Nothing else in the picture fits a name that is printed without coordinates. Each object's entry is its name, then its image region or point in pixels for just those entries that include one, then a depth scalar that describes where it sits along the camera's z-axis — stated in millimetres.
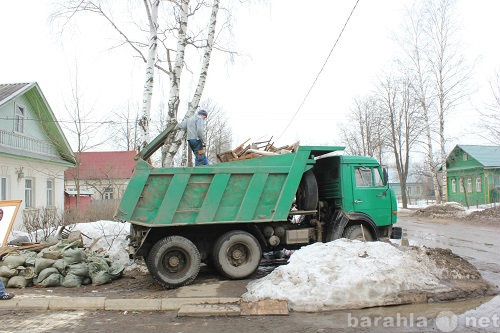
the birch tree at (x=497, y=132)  22809
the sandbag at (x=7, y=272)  7211
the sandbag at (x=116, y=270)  7732
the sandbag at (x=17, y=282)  7087
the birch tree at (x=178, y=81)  11719
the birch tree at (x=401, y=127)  32656
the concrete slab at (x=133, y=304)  5875
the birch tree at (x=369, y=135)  36888
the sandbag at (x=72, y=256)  7564
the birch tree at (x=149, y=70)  11320
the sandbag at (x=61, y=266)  7422
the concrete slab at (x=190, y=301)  5887
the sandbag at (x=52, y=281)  7141
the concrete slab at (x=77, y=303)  5941
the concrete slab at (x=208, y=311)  5500
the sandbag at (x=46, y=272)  7223
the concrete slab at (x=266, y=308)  5461
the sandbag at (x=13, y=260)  7430
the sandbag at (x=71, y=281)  7176
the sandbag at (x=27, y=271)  7292
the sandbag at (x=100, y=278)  7379
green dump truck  7090
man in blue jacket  8336
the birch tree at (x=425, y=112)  29598
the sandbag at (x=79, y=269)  7367
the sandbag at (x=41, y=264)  7355
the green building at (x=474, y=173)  35094
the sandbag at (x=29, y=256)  7562
